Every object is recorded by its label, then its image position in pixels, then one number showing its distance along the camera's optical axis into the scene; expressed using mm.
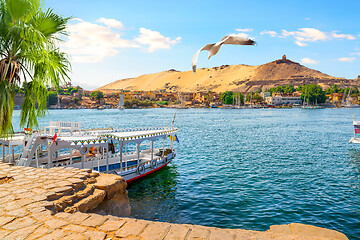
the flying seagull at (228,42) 7301
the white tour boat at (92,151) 14641
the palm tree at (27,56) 7754
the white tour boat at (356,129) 30164
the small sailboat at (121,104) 148875
